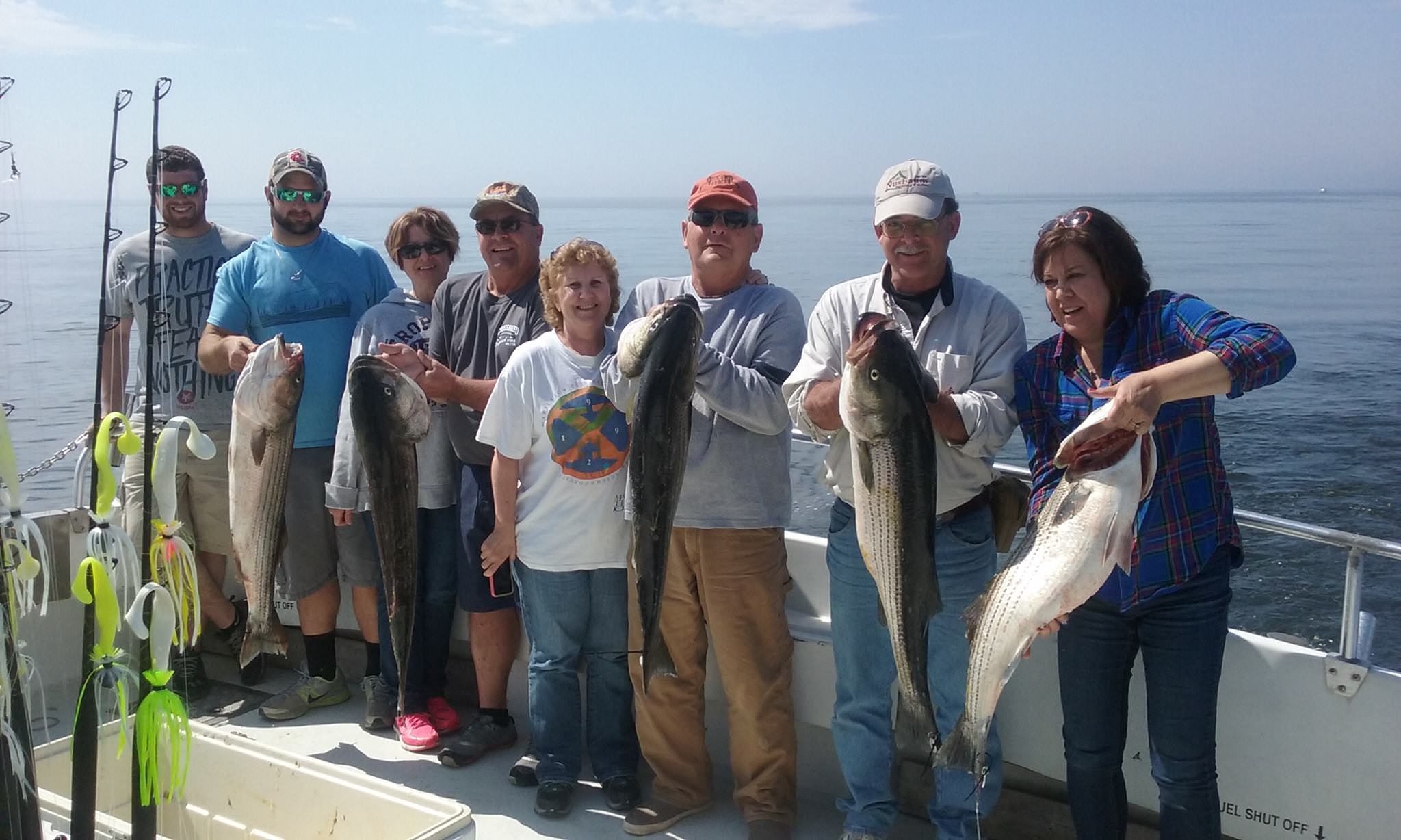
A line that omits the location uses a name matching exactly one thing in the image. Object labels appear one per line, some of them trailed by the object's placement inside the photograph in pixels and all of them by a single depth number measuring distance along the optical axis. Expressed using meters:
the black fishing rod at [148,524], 2.53
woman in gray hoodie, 4.57
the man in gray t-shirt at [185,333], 5.18
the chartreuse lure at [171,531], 2.42
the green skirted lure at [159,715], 2.37
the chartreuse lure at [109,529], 2.27
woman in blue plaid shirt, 3.02
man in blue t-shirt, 4.84
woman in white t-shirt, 4.03
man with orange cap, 3.78
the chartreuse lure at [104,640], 2.26
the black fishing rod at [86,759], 2.43
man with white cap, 3.41
